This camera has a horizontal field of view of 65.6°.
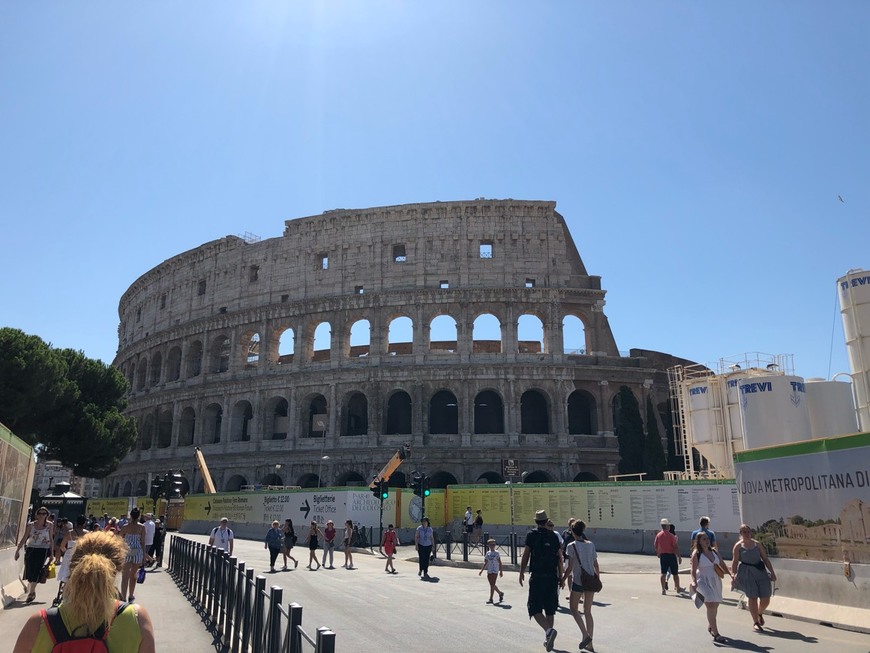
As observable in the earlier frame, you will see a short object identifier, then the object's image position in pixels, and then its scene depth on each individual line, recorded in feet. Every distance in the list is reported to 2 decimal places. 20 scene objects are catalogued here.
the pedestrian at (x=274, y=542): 56.34
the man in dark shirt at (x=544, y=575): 27.25
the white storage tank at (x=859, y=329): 68.54
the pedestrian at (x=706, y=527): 35.57
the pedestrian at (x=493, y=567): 41.24
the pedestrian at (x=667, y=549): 43.45
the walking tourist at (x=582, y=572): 27.96
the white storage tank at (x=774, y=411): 75.10
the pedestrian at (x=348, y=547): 64.28
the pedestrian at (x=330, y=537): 63.41
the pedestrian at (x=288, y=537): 61.58
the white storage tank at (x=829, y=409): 78.79
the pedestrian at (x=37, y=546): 36.60
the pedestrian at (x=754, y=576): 31.76
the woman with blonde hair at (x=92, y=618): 10.12
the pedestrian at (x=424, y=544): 53.98
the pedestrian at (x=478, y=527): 81.87
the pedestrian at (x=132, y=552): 35.51
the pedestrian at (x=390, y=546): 60.29
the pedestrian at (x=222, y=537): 47.89
